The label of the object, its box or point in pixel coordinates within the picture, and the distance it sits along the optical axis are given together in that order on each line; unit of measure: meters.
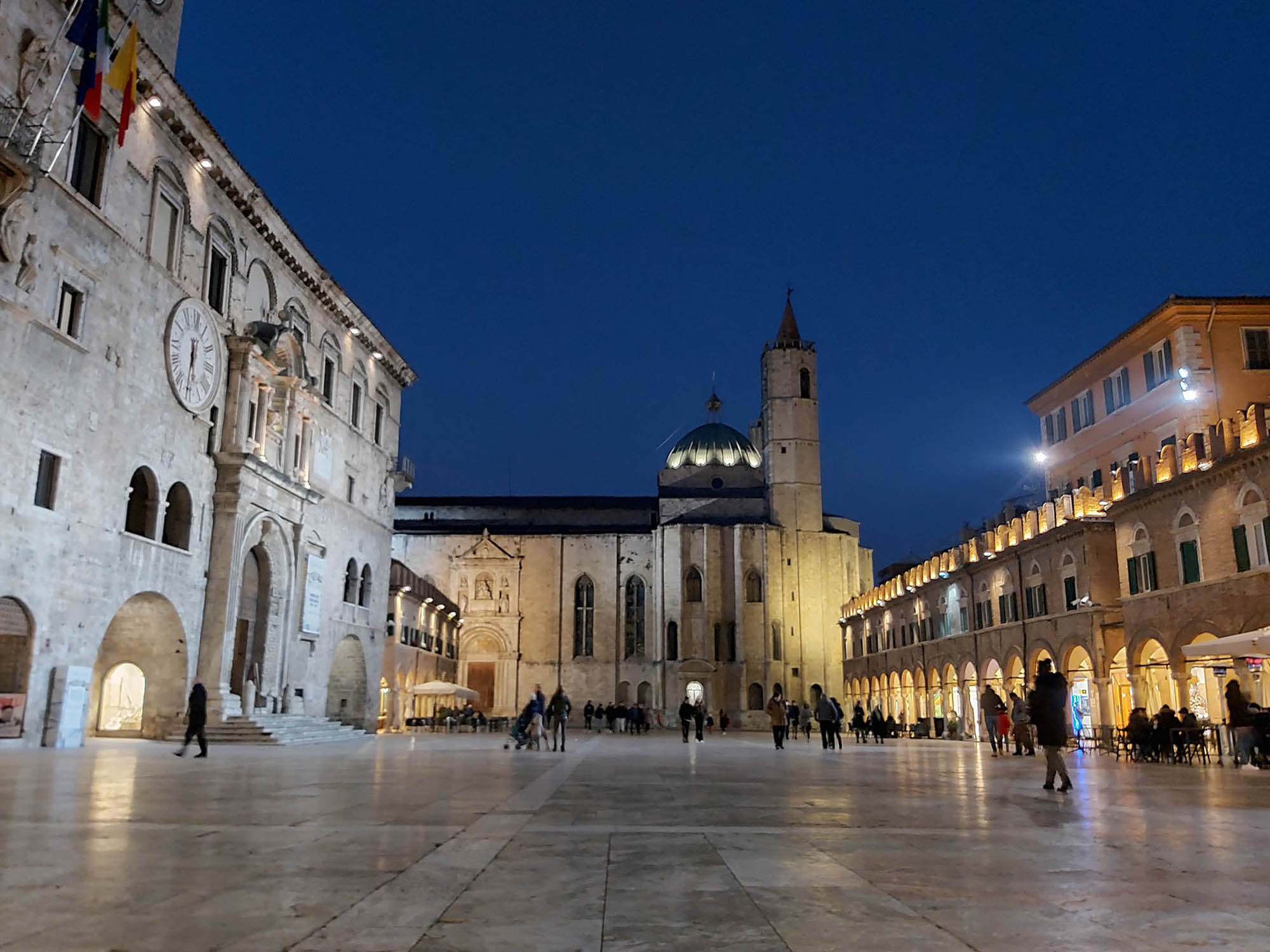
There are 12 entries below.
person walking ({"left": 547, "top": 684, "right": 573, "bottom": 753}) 24.97
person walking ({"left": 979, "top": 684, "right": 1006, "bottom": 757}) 25.68
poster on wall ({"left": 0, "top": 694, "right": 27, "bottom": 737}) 18.80
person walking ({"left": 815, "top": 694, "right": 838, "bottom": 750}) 26.30
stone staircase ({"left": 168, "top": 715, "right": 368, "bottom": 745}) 25.42
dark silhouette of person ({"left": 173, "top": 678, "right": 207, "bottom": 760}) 18.94
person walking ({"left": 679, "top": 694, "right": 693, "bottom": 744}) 31.78
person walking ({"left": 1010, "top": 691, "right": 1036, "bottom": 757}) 24.42
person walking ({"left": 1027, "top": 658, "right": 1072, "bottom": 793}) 12.56
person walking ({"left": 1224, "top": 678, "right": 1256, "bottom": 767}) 19.64
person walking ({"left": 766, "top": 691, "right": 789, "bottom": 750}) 27.53
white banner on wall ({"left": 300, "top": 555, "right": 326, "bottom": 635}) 32.06
